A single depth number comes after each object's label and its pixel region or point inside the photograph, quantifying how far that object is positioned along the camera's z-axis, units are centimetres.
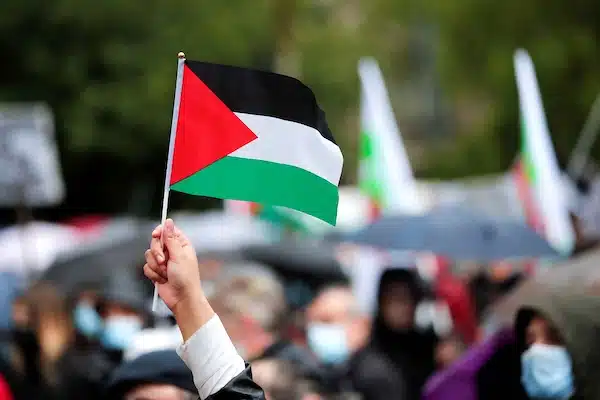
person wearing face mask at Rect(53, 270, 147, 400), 1359
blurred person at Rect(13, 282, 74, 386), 1551
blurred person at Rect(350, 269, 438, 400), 1251
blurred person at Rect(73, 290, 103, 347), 1495
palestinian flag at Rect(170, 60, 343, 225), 708
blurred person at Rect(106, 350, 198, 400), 779
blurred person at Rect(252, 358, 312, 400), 861
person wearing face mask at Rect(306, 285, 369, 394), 1380
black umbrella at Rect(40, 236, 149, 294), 2112
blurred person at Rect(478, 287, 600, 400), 850
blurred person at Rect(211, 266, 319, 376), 987
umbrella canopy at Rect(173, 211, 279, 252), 2899
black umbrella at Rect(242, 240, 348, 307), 2299
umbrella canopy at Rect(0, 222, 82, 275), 2882
